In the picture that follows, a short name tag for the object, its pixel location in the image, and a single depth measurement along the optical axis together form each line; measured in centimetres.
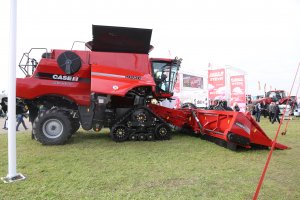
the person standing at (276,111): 1759
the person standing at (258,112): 1927
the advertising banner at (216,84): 2131
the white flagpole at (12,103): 453
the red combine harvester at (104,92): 800
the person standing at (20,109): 894
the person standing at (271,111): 1924
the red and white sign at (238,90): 2108
